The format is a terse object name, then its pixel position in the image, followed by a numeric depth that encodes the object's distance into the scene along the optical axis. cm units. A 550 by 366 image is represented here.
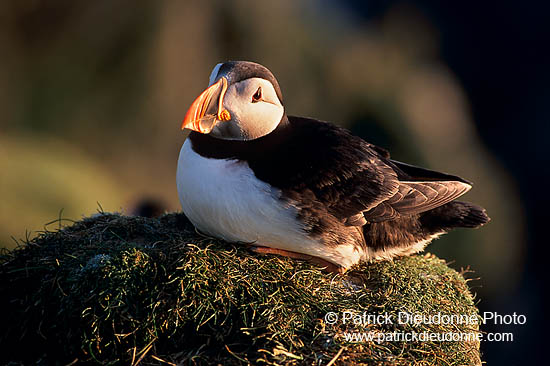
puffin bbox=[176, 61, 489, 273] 535
